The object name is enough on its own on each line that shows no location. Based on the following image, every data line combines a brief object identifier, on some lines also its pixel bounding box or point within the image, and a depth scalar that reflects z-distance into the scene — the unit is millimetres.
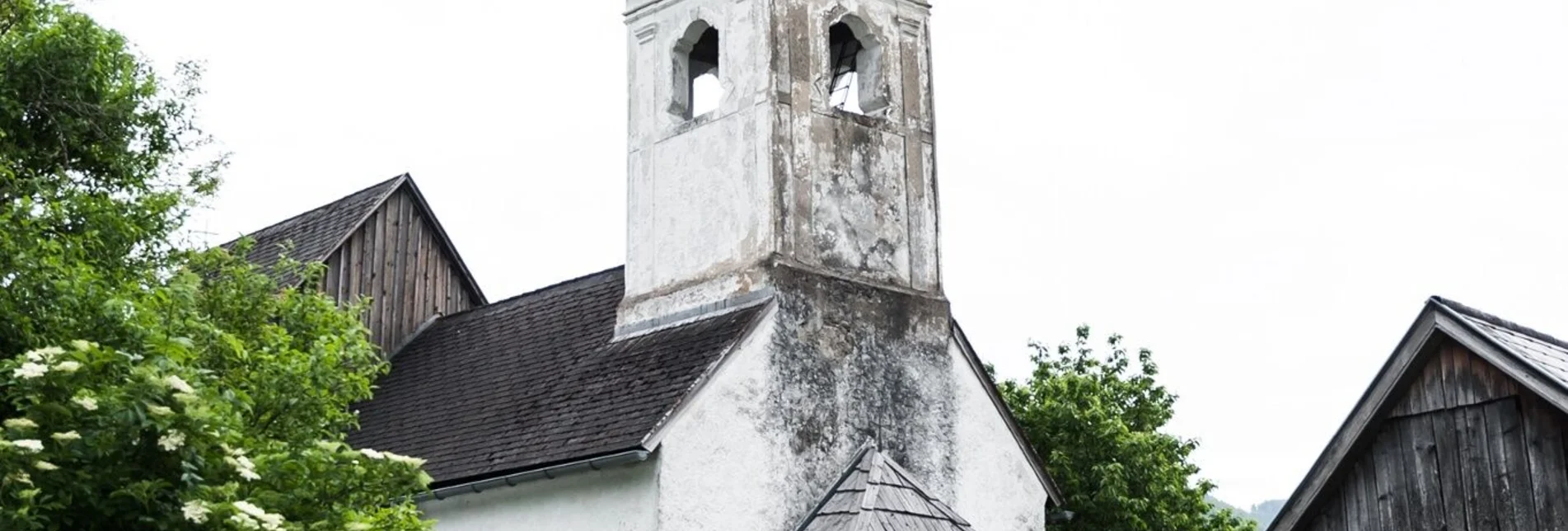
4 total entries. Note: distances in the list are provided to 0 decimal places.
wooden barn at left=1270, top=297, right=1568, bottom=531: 10633
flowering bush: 9445
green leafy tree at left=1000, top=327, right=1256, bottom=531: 26734
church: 16797
